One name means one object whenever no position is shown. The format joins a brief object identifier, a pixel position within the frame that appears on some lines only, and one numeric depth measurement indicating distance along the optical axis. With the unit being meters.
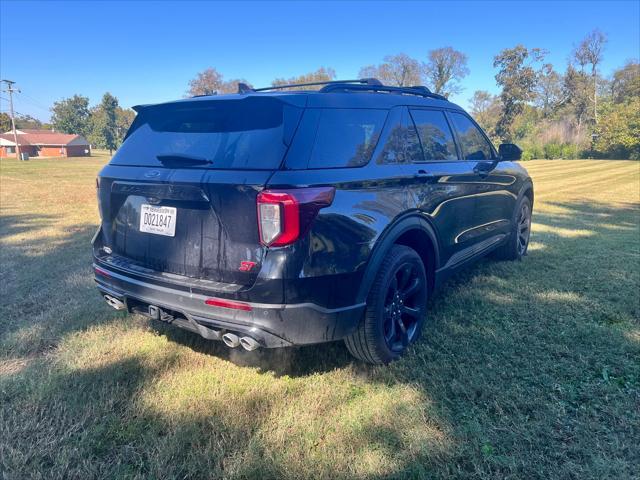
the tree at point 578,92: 51.97
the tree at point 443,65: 56.31
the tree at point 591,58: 50.97
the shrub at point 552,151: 38.97
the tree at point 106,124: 85.12
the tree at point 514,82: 51.94
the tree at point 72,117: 91.44
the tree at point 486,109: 57.88
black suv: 2.30
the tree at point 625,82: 51.11
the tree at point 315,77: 65.31
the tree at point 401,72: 58.31
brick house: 70.38
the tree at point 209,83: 66.94
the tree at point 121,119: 87.38
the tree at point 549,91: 53.62
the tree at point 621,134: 34.03
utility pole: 55.08
